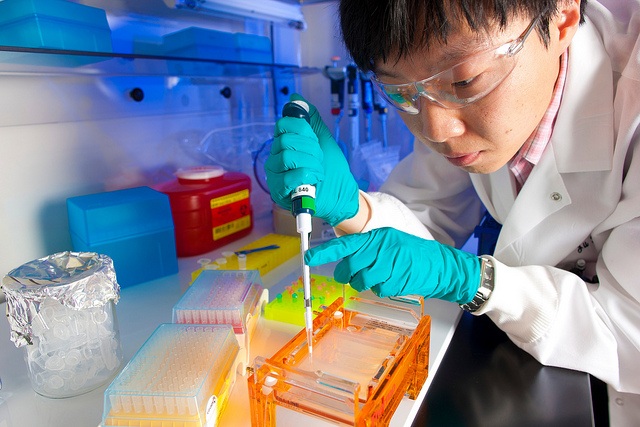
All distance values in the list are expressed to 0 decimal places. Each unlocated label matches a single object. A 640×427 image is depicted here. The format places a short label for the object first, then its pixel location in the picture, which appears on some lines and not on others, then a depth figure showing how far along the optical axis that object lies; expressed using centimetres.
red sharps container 144
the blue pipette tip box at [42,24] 109
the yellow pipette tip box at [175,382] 67
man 81
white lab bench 78
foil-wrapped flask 79
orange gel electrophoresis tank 66
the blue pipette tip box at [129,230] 120
